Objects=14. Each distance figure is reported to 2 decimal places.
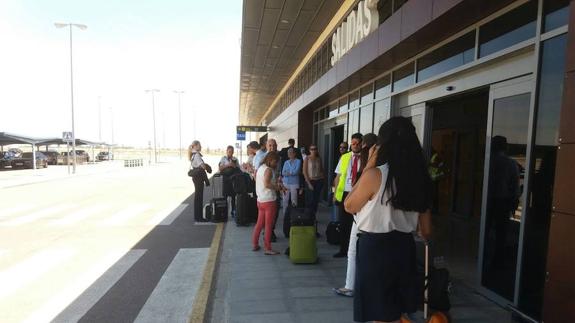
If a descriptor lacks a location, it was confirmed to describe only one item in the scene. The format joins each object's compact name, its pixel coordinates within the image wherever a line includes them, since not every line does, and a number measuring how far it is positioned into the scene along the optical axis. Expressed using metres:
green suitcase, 5.46
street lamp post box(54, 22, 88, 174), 25.78
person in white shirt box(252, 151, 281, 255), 5.82
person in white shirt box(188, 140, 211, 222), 8.47
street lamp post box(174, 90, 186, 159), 52.99
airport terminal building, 3.19
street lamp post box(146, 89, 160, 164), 47.31
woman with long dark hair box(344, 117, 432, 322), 2.33
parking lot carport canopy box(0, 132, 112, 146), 32.99
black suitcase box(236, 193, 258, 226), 8.18
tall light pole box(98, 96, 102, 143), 55.42
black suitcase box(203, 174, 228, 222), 8.90
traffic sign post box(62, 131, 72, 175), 26.79
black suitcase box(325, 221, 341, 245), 6.52
